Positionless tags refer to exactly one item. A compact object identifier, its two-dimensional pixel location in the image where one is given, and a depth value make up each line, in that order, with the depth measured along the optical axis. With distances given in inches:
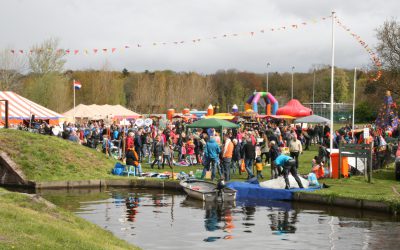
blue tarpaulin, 927.0
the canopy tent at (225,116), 2141.6
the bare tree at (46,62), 3019.2
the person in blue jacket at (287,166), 919.0
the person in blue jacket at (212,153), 1079.3
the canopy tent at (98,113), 2551.7
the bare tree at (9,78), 3029.0
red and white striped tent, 1896.4
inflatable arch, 2893.7
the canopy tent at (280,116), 2431.5
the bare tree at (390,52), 2317.9
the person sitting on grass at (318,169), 1075.3
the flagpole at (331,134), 1086.4
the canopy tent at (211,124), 1407.5
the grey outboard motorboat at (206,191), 917.1
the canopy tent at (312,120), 1870.1
